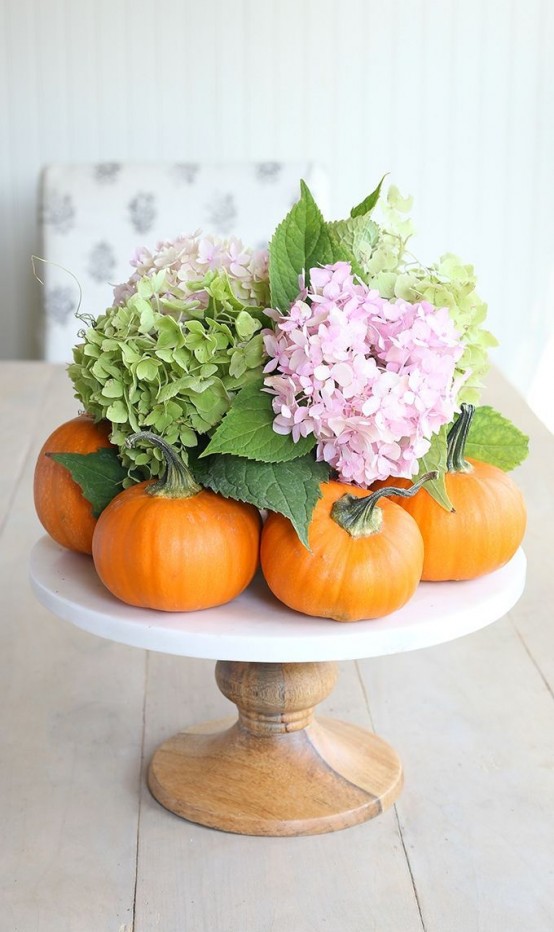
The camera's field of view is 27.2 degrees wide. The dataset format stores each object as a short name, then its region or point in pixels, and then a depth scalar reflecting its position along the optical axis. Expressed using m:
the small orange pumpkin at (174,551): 0.86
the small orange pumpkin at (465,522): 0.93
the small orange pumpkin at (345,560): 0.85
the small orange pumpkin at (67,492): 0.95
